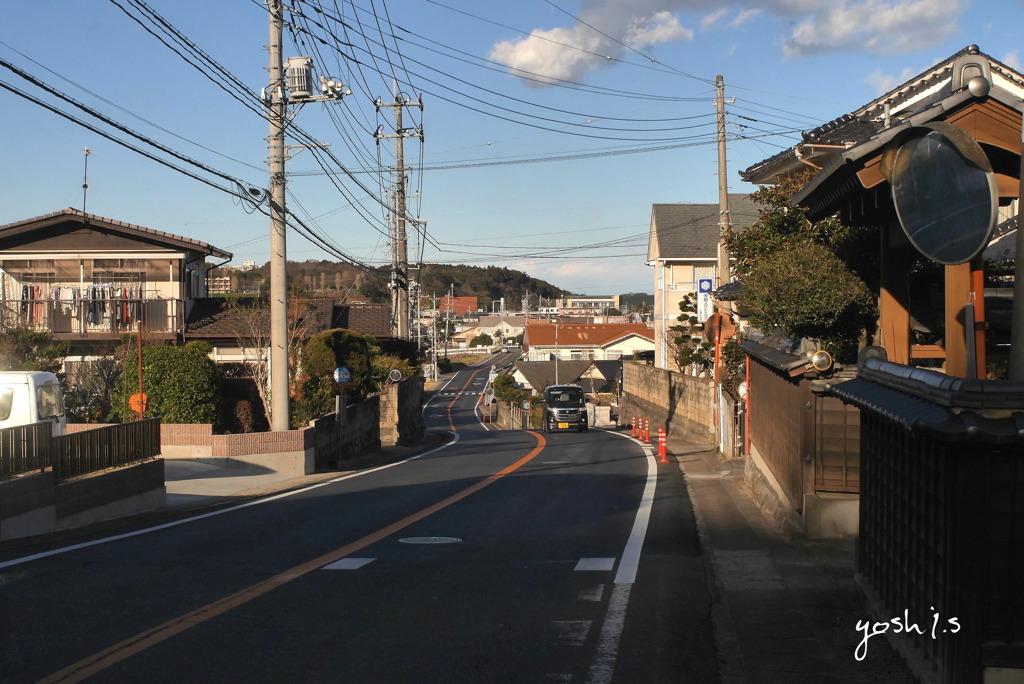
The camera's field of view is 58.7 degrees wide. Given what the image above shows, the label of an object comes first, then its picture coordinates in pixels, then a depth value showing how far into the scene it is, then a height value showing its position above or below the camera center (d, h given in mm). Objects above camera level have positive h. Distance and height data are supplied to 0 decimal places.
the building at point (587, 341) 96438 -630
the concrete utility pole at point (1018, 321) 5680 +70
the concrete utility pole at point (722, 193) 25328 +4025
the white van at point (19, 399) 16234 -1061
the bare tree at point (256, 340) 27000 -71
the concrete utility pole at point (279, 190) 21703 +3515
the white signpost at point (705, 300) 29484 +1156
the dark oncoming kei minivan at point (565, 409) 41688 -3380
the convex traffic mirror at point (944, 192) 5840 +975
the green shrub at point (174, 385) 23547 -1207
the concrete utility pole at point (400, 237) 40438 +4501
